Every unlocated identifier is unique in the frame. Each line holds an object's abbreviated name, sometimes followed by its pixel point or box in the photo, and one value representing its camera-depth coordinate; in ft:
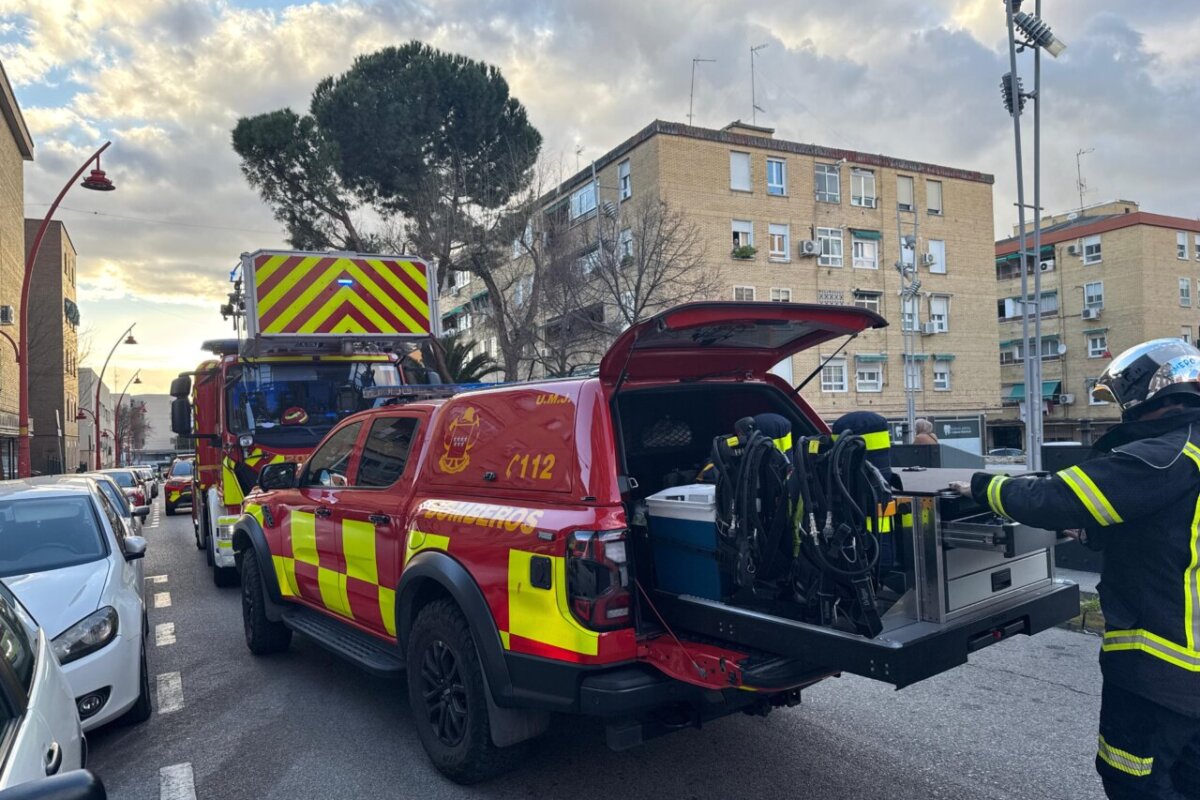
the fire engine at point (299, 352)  26.61
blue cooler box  10.87
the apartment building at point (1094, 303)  150.20
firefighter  8.46
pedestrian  37.83
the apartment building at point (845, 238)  100.32
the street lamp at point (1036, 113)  35.83
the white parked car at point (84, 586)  14.10
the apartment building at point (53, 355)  148.36
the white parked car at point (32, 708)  6.68
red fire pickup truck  10.38
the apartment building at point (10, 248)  98.53
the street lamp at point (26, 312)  49.06
